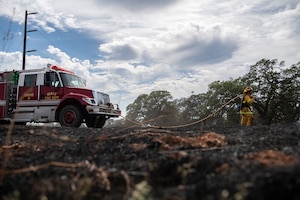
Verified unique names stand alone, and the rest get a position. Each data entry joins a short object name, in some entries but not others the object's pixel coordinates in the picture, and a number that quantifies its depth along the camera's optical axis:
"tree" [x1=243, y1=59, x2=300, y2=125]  31.73
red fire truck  10.41
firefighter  9.20
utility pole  21.32
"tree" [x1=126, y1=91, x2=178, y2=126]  45.78
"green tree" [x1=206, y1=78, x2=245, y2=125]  32.61
